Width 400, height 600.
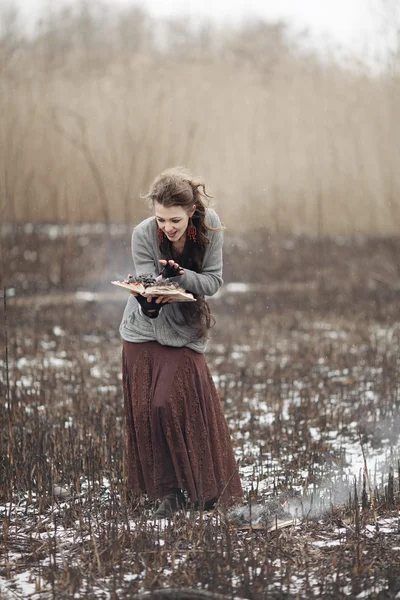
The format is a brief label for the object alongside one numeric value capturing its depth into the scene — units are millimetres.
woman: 7918
